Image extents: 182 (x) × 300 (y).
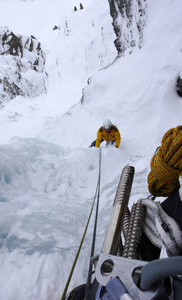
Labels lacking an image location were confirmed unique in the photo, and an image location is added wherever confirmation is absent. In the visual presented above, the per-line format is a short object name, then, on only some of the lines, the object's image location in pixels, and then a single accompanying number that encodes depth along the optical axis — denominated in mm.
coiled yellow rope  1168
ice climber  4664
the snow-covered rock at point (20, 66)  25984
